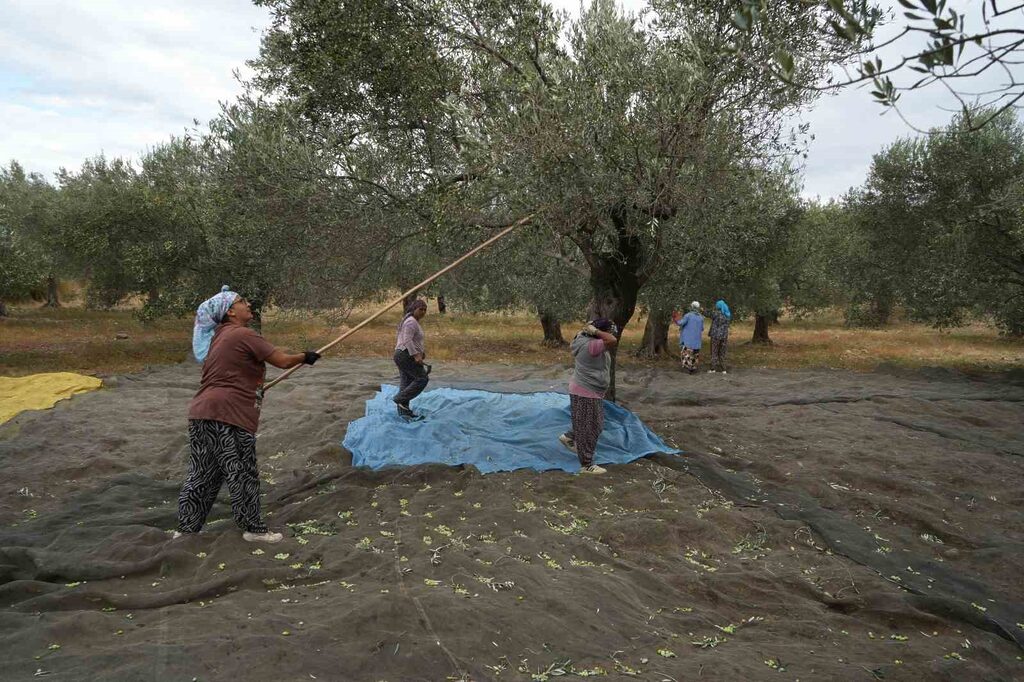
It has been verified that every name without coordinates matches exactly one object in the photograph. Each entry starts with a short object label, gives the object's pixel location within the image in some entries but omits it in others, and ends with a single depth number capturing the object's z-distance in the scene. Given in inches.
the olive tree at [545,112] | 306.2
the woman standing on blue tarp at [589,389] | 323.9
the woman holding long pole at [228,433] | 222.7
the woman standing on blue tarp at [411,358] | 385.7
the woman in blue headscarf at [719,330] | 696.2
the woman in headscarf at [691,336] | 681.6
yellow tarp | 438.3
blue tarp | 335.3
